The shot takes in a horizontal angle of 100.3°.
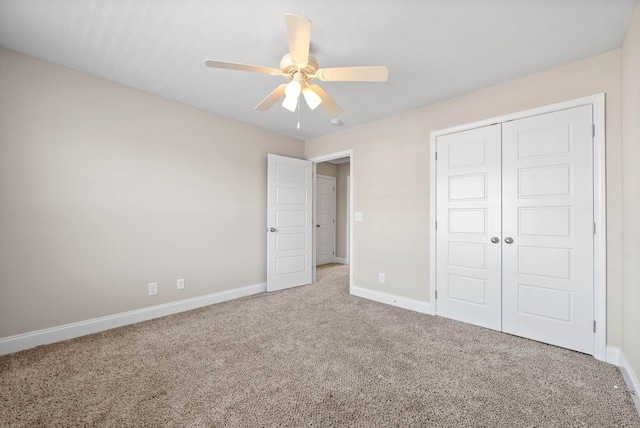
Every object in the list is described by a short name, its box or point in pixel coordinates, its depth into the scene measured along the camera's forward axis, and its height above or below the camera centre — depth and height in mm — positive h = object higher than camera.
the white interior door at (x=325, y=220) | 6316 -155
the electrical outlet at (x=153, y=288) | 2977 -841
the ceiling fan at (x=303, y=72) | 1569 +957
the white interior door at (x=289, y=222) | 4043 -140
